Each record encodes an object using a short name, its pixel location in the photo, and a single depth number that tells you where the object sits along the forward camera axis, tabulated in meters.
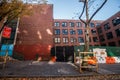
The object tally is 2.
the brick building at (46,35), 11.96
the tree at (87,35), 5.67
